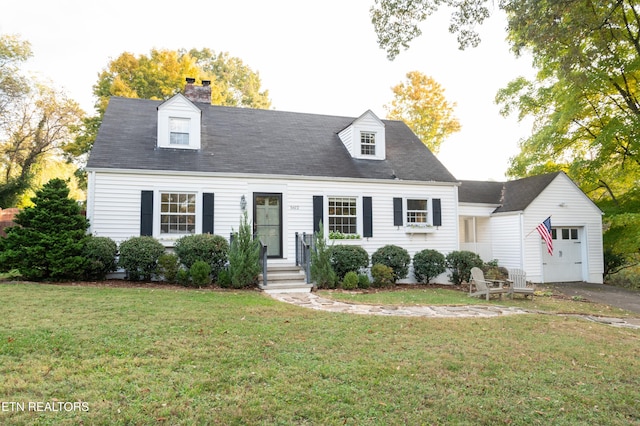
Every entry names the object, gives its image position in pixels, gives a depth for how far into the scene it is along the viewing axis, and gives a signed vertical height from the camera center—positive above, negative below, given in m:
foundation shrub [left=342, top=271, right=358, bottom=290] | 10.90 -1.16
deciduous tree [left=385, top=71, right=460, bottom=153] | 25.64 +8.67
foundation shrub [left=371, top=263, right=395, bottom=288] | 11.73 -1.04
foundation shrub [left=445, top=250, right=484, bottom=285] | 12.92 -0.77
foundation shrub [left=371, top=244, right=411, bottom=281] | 12.27 -0.59
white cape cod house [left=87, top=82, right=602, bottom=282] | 11.28 +1.89
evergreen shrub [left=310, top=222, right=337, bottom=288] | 10.88 -0.74
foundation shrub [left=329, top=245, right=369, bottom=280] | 11.56 -0.56
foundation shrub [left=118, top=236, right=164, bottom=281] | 10.13 -0.38
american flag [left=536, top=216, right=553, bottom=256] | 12.85 +0.29
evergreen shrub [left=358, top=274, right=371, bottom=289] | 11.34 -1.21
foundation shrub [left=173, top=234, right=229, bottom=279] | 10.43 -0.24
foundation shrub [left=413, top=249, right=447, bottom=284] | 12.68 -0.75
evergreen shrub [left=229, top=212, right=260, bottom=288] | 10.16 -0.47
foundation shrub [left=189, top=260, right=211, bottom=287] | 9.99 -0.82
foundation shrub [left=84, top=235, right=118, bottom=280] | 9.88 -0.37
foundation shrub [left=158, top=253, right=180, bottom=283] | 10.28 -0.64
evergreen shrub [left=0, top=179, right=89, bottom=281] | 9.39 +0.05
